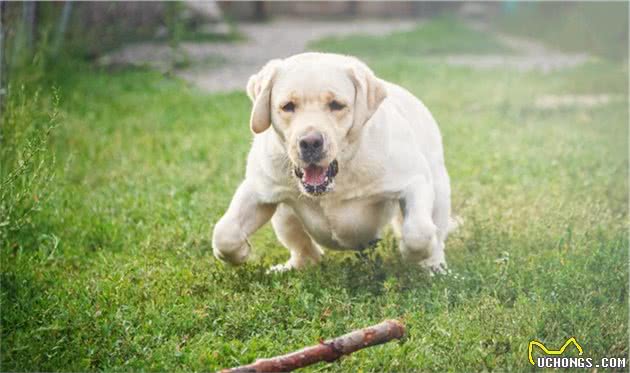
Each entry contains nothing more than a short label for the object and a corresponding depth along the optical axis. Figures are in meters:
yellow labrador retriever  4.40
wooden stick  3.44
